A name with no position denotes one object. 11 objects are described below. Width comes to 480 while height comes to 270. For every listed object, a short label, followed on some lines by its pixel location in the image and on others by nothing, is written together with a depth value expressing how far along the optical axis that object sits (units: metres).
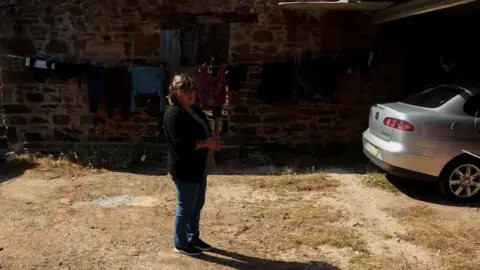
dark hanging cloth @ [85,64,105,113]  7.27
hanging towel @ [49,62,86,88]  7.21
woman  3.60
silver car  5.32
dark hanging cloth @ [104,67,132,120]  7.28
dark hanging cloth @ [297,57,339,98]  7.52
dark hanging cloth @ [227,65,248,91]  7.44
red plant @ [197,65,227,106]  7.41
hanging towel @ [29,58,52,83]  7.16
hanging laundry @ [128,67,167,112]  7.28
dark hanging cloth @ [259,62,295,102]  7.48
